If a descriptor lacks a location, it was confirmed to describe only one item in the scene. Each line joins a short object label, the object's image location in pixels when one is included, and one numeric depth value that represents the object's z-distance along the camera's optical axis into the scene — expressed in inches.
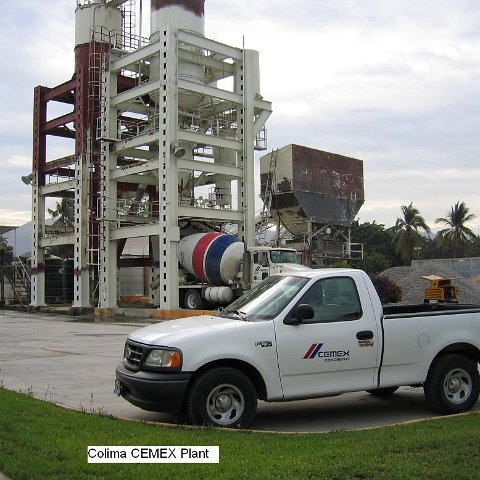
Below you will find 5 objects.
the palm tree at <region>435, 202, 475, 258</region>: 2955.2
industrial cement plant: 1228.5
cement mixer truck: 1136.8
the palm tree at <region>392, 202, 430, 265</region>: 2928.2
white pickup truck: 273.0
